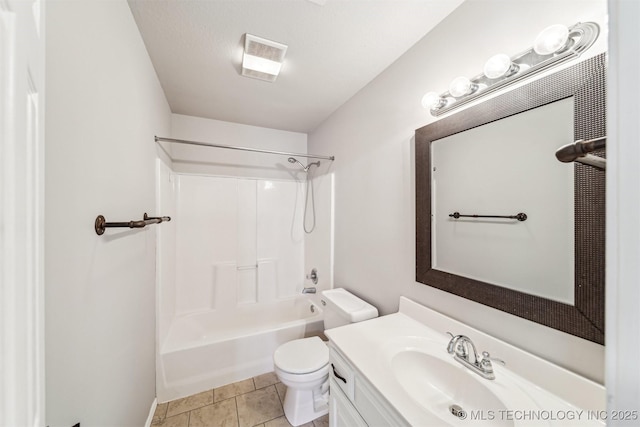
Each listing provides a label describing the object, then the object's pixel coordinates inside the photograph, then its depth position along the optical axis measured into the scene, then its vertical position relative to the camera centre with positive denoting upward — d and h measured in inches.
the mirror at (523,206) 29.6 +1.2
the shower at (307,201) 107.5 +5.7
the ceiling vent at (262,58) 54.7 +40.5
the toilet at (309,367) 59.4 -40.3
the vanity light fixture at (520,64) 30.4 +23.0
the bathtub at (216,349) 70.7 -46.4
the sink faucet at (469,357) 35.3 -23.5
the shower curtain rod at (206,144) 68.1 +22.2
